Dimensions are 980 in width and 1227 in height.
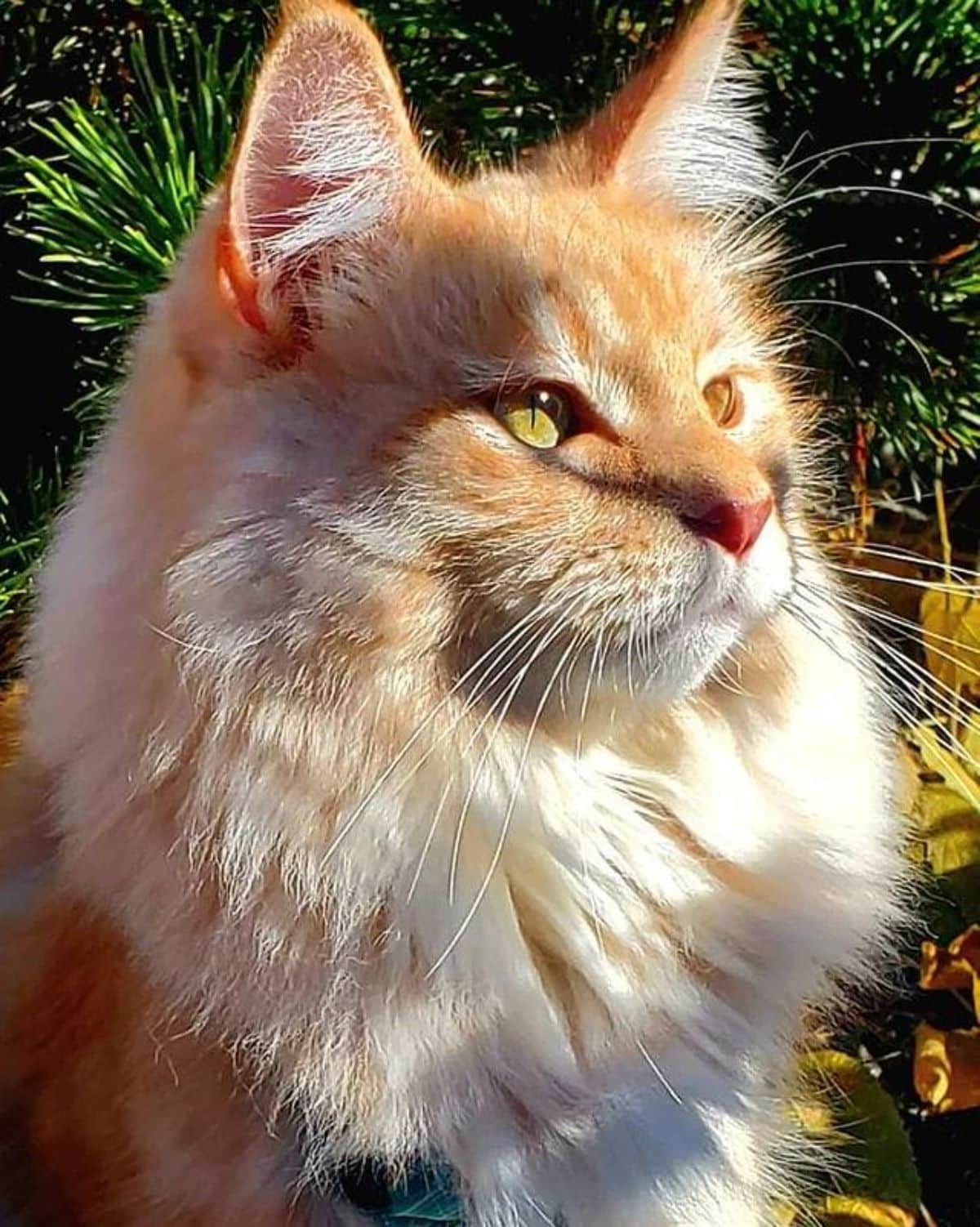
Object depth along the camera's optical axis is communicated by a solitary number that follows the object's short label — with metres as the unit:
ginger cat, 0.85
